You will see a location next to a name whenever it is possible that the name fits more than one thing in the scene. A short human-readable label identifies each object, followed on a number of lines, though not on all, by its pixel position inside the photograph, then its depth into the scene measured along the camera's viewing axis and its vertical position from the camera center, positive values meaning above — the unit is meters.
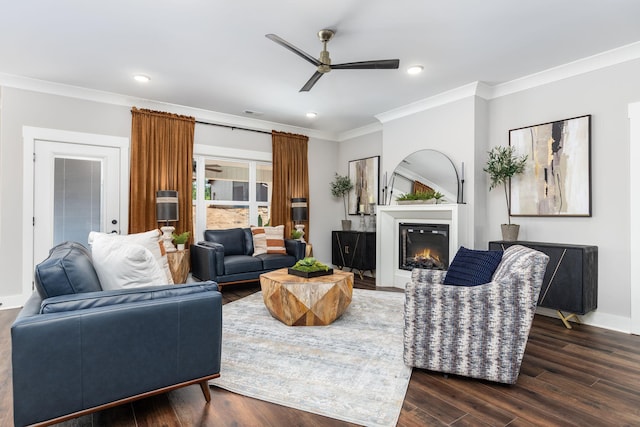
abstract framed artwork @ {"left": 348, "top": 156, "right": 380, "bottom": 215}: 5.96 +0.51
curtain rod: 5.34 +1.37
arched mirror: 4.50 +0.53
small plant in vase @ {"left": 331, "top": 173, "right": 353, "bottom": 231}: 6.24 +0.44
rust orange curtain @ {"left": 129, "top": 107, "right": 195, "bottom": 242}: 4.71 +0.67
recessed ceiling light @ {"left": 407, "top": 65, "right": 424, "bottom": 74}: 3.72 +1.57
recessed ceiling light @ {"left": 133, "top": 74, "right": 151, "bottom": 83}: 3.97 +1.55
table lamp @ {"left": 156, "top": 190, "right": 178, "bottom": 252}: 4.57 +0.01
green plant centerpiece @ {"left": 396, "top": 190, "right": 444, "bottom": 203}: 4.55 +0.23
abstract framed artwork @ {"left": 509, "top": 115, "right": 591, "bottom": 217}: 3.55 +0.48
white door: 4.22 +0.23
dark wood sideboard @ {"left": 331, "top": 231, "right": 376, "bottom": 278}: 5.61 -0.63
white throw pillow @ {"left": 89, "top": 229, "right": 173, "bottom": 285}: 3.08 -0.28
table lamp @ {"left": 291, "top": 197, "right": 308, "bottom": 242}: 5.84 +0.04
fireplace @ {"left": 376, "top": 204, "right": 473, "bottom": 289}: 4.80 -0.30
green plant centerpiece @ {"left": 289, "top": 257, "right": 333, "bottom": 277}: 3.43 -0.57
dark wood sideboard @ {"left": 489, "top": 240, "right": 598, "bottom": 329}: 3.26 -0.63
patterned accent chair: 2.13 -0.69
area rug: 1.98 -1.08
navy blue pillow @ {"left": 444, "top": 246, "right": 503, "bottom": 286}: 2.37 -0.39
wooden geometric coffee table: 3.23 -0.82
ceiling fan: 2.87 +1.25
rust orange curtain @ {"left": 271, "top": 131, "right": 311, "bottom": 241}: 5.99 +0.67
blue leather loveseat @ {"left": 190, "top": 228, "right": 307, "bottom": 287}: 4.57 -0.66
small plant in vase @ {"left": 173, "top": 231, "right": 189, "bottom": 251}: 4.71 -0.39
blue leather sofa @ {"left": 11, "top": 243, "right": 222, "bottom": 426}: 1.47 -0.62
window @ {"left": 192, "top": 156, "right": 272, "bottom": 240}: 5.41 +0.32
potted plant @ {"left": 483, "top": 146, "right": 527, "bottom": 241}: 3.91 +0.51
